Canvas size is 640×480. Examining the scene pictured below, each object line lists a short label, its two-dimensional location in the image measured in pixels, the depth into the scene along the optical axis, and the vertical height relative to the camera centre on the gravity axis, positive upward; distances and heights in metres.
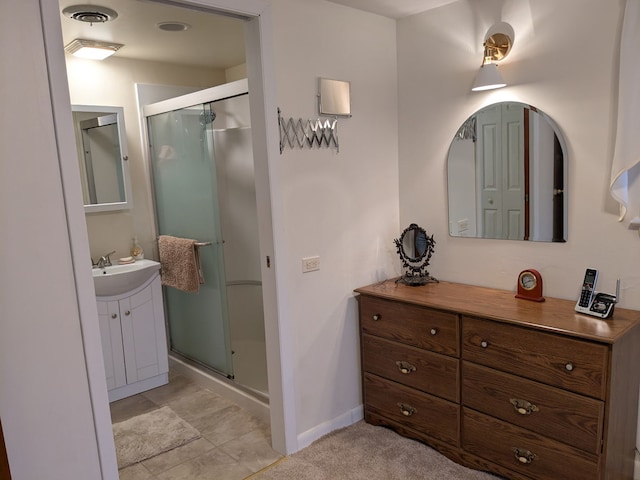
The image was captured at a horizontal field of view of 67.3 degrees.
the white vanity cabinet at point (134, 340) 3.23 -1.05
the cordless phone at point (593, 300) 2.04 -0.59
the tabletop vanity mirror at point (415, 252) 2.83 -0.48
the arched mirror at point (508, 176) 2.34 -0.04
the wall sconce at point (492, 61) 2.38 +0.54
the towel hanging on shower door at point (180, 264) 3.37 -0.56
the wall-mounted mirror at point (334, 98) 2.54 +0.42
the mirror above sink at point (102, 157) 3.34 +0.22
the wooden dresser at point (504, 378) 1.92 -0.95
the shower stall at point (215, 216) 3.04 -0.23
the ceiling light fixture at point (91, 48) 3.00 +0.89
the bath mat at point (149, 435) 2.66 -1.46
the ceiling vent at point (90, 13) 2.46 +0.91
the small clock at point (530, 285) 2.33 -0.58
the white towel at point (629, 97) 1.96 +0.27
